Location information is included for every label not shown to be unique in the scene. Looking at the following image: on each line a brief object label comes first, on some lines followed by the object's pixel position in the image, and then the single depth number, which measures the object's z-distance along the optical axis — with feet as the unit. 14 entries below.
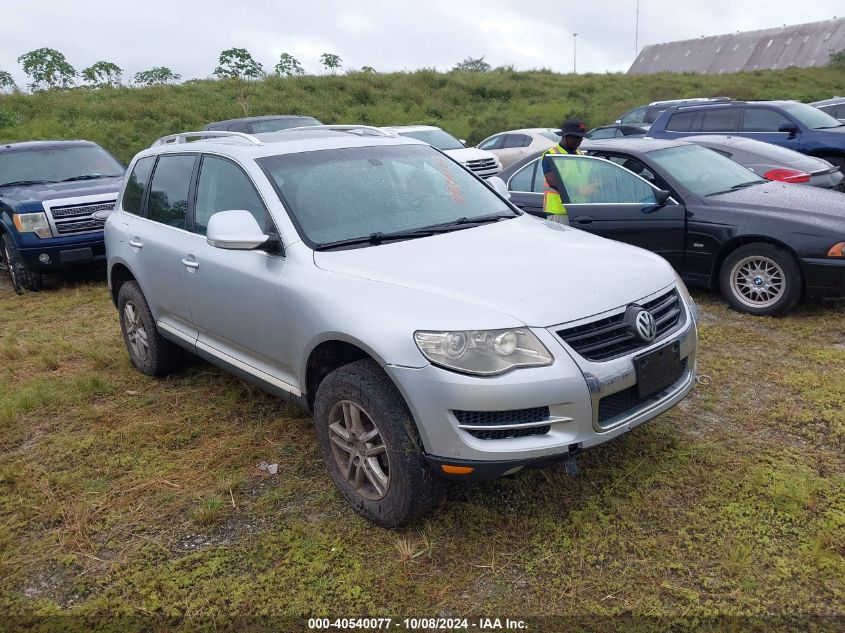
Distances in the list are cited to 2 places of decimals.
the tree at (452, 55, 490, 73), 127.34
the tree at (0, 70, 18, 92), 84.20
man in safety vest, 20.71
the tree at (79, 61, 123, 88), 94.10
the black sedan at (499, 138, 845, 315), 17.97
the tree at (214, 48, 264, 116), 99.46
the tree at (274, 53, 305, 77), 106.87
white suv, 42.65
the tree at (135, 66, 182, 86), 98.02
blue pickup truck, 26.45
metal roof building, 195.93
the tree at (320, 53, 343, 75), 113.50
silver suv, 9.04
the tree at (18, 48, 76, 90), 107.04
